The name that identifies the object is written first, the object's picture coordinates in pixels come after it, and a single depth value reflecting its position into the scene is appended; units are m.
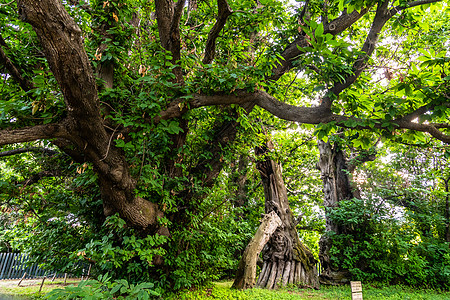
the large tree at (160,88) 2.37
